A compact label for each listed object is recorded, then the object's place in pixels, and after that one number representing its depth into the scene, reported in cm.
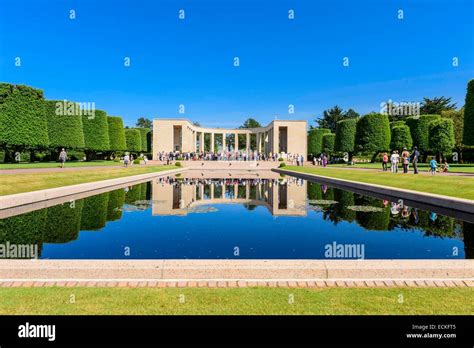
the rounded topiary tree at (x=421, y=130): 5503
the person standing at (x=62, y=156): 3052
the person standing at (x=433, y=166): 2573
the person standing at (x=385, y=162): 3191
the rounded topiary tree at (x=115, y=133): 6128
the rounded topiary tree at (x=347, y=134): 6004
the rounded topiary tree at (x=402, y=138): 5441
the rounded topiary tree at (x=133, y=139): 7562
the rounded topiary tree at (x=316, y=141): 8188
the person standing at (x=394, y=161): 2797
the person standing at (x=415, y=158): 2552
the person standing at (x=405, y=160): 2660
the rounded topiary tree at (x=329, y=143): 7862
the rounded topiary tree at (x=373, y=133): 5259
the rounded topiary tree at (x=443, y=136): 4397
